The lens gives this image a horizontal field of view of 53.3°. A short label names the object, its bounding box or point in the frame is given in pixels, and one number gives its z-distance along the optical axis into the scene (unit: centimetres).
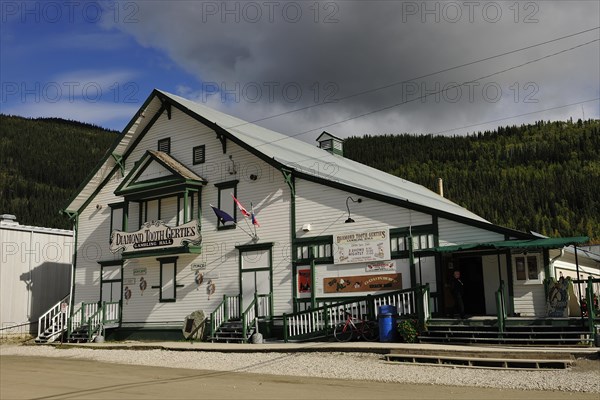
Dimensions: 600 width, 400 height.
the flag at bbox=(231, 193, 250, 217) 2233
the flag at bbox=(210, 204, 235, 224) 2278
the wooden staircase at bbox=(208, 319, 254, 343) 2114
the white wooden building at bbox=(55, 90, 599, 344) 1912
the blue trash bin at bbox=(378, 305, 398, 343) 1791
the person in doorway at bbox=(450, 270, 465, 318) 1737
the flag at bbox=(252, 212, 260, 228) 2252
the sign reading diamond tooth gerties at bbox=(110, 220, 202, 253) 2323
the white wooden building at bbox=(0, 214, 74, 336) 2820
